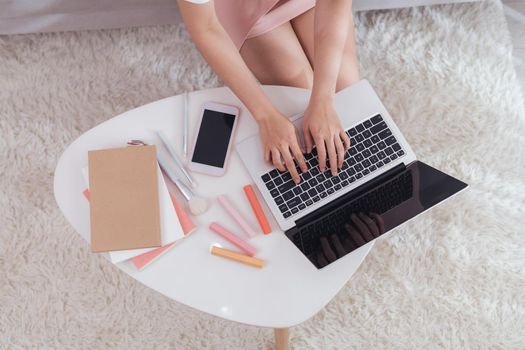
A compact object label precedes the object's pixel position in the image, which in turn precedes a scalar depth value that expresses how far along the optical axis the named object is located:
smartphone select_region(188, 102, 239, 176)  0.93
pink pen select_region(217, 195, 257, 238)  0.89
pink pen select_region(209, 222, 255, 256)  0.88
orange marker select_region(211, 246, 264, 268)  0.87
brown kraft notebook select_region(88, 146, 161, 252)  0.86
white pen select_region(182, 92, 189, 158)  0.95
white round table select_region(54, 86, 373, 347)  0.86
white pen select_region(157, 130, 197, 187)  0.93
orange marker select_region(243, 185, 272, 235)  0.90
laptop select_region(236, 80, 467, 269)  0.89
